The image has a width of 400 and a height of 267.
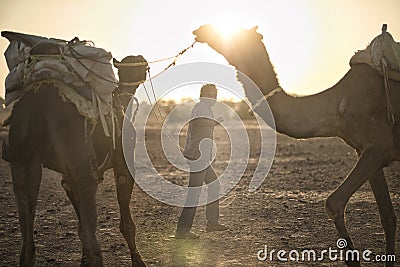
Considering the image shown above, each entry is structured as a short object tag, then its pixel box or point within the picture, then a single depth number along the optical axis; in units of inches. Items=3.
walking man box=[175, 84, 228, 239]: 426.9
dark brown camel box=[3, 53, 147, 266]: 265.9
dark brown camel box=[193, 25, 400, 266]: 316.5
